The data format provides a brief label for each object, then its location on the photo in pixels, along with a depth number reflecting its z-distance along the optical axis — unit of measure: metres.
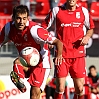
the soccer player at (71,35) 14.80
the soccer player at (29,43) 12.94
